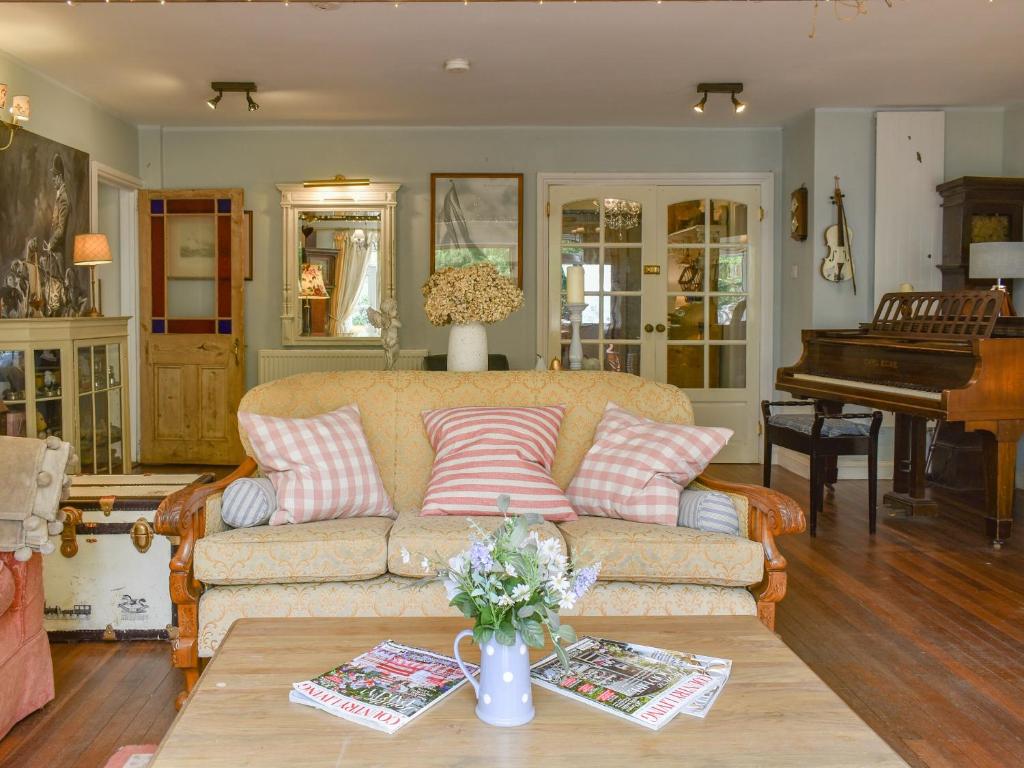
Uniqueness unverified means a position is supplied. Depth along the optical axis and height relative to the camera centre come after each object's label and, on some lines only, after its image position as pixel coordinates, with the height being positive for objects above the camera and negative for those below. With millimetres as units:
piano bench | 4762 -568
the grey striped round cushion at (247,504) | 2865 -538
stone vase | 3590 -72
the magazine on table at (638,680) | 1669 -658
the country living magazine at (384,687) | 1640 -659
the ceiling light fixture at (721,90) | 5680 +1433
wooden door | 7016 -52
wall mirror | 7039 +464
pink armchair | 2418 -840
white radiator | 7000 -245
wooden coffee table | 1494 -671
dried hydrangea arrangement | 3494 +116
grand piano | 4328 -235
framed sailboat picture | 7051 +794
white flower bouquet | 1591 -434
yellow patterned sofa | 2654 -672
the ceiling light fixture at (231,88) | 5641 +1424
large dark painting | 4988 +565
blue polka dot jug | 1620 -610
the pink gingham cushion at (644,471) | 2910 -446
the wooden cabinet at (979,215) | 6020 +732
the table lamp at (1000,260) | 5547 +408
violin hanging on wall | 6383 +530
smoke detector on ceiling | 5105 +1415
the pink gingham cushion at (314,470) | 2898 -444
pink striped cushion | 2959 -428
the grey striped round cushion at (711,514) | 2834 -556
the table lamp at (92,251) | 5590 +443
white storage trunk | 3156 -830
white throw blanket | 2457 -434
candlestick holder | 4055 -64
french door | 7133 +343
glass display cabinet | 4504 -301
